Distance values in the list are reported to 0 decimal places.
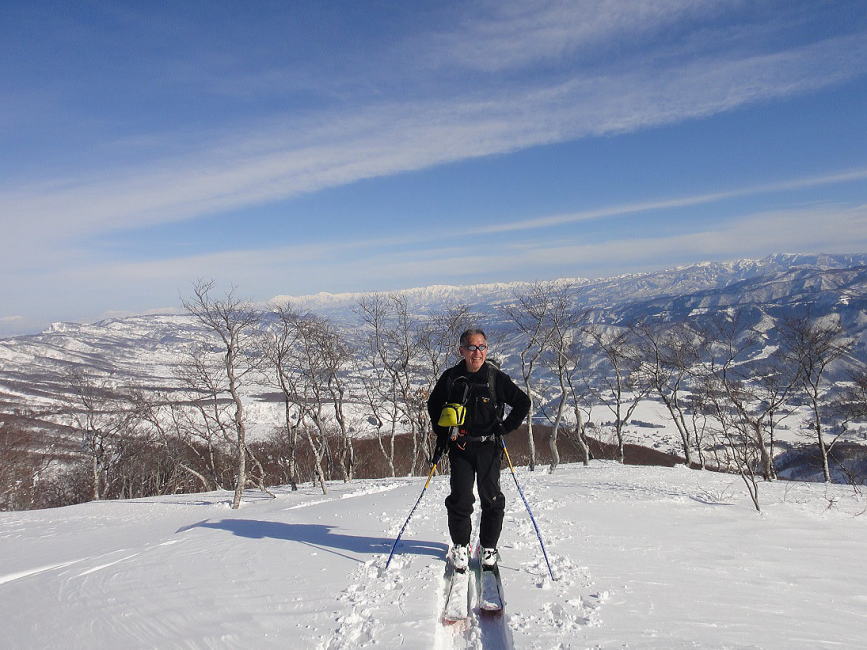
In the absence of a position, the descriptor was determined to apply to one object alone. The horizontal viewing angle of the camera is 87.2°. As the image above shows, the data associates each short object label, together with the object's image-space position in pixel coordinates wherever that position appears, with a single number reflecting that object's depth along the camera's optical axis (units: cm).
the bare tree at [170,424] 2659
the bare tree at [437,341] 2573
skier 468
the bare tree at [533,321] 2264
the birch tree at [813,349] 2055
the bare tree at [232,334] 1720
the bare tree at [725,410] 1054
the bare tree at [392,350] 2625
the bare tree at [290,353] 2306
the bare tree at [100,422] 2995
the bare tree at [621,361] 2692
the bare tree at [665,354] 2295
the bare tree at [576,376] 2406
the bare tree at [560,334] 2255
